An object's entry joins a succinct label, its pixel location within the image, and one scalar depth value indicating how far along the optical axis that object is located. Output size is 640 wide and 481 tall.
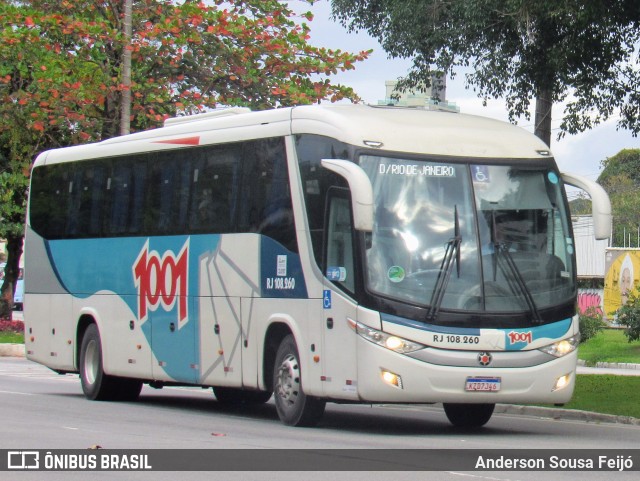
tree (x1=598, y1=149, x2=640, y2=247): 81.75
